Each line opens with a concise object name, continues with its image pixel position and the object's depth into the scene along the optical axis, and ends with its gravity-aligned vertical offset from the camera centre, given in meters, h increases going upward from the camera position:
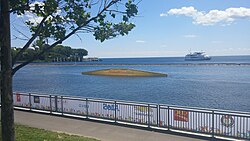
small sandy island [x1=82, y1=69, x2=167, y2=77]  63.45 -4.30
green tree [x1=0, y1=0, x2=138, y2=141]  3.55 +0.77
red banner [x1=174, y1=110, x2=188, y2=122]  7.19 -2.18
